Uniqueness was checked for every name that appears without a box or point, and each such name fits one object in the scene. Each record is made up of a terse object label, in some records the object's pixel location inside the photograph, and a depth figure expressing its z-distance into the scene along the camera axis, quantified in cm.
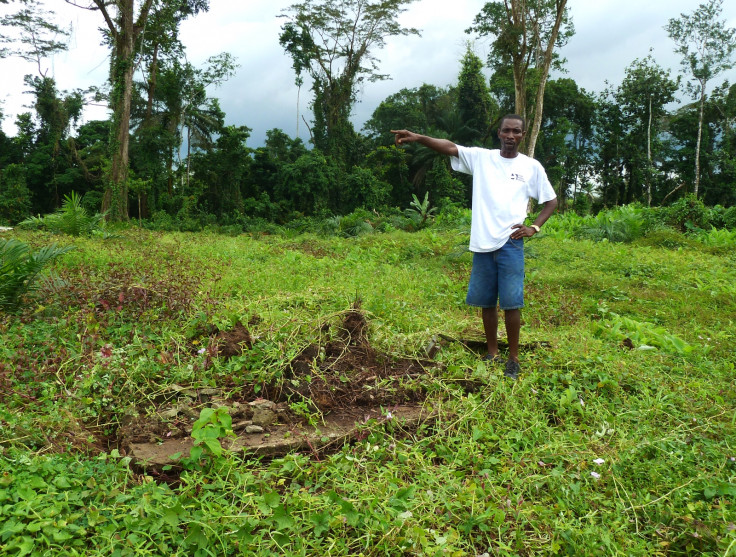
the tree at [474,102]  2958
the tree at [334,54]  2739
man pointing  370
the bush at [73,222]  1157
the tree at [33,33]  2527
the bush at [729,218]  1320
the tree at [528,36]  1700
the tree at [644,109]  3036
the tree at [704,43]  2706
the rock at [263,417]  301
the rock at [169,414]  304
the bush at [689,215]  1329
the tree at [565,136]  3132
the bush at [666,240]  1066
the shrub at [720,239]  1012
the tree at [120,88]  1694
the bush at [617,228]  1210
